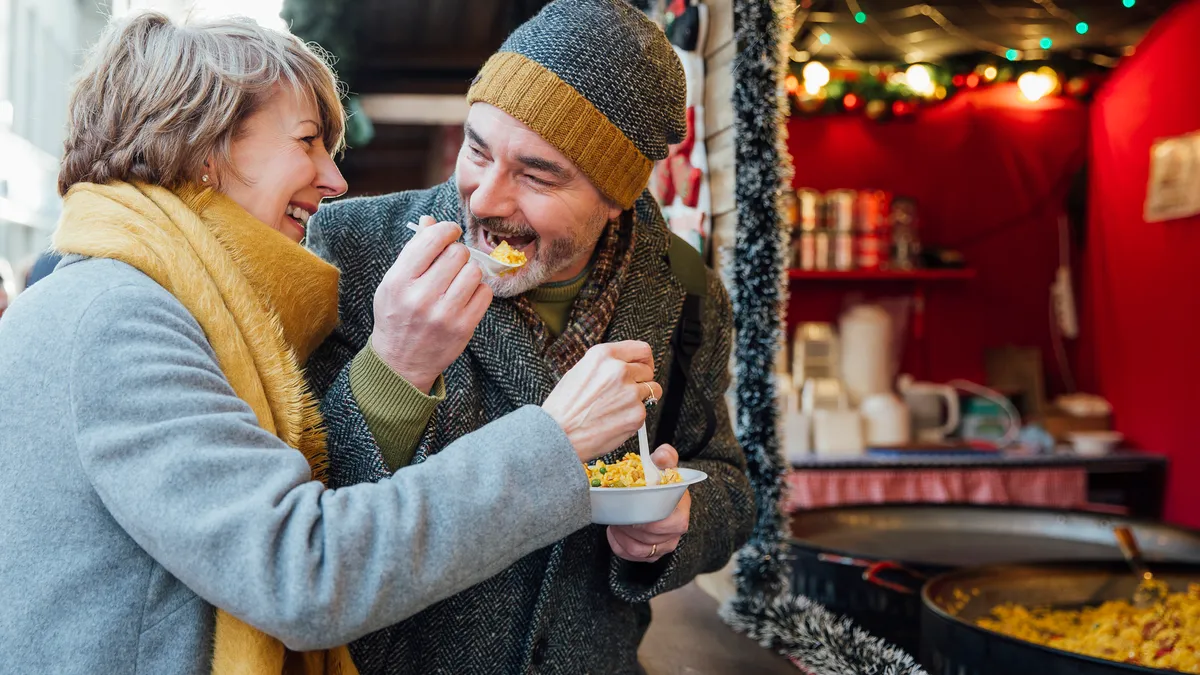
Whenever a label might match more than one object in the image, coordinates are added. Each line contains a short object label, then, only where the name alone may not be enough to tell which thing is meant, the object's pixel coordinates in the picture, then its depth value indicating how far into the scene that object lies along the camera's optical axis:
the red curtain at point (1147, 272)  4.80
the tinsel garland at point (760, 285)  1.97
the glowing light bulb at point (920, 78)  5.91
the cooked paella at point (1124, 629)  1.67
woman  0.95
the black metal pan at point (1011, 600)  1.40
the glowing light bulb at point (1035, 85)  5.96
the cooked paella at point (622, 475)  1.26
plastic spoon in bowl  1.32
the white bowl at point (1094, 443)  5.13
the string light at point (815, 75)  5.80
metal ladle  1.96
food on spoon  1.41
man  1.48
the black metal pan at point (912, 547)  2.03
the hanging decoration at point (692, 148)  2.29
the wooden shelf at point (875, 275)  5.64
